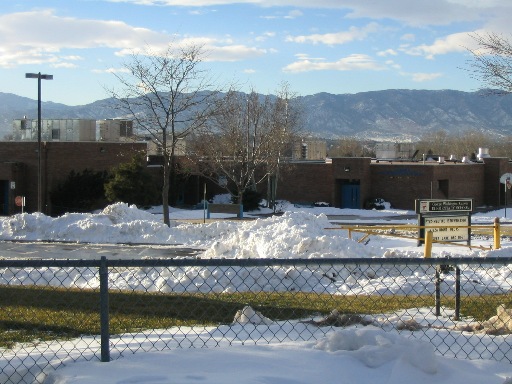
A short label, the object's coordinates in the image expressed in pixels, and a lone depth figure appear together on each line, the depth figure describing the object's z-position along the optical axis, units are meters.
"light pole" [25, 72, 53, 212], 36.03
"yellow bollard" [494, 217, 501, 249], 23.14
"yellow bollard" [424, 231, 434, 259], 14.46
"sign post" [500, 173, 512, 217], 47.87
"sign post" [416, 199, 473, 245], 23.97
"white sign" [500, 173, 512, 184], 48.88
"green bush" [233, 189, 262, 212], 51.50
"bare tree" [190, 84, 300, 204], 50.84
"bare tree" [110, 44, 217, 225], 34.41
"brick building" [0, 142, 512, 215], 48.38
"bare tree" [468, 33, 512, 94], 19.78
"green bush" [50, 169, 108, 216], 47.84
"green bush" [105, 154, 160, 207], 47.25
